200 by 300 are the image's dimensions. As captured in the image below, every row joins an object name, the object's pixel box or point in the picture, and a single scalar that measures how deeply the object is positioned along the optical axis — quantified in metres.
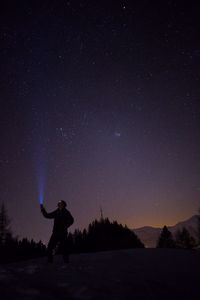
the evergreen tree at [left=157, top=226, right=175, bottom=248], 51.14
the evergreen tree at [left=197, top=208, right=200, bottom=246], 44.00
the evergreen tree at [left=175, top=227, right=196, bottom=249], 50.25
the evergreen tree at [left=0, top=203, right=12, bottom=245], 39.75
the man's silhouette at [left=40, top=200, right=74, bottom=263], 7.59
